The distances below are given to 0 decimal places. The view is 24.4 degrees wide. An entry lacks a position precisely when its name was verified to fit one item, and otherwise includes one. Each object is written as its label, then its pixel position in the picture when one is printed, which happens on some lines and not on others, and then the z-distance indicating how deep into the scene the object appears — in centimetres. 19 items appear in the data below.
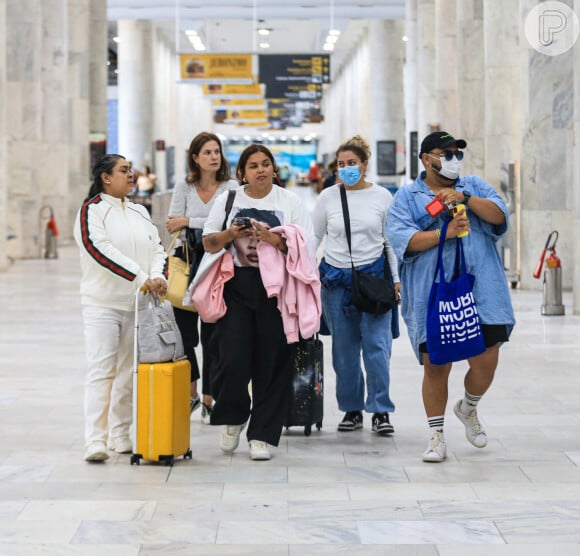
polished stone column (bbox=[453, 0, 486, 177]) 2317
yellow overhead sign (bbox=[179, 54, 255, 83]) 4072
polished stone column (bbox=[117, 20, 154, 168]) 4628
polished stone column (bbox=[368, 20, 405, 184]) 4350
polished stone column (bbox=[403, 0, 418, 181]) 3472
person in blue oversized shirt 682
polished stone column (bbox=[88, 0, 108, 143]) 3575
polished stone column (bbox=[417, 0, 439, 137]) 3212
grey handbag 687
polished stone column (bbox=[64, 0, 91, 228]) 3344
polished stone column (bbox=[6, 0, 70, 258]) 2562
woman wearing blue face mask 783
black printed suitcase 767
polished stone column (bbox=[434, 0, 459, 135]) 2806
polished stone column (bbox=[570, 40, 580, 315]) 1464
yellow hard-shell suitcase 682
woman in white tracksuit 698
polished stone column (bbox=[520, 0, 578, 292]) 1723
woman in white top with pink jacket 711
